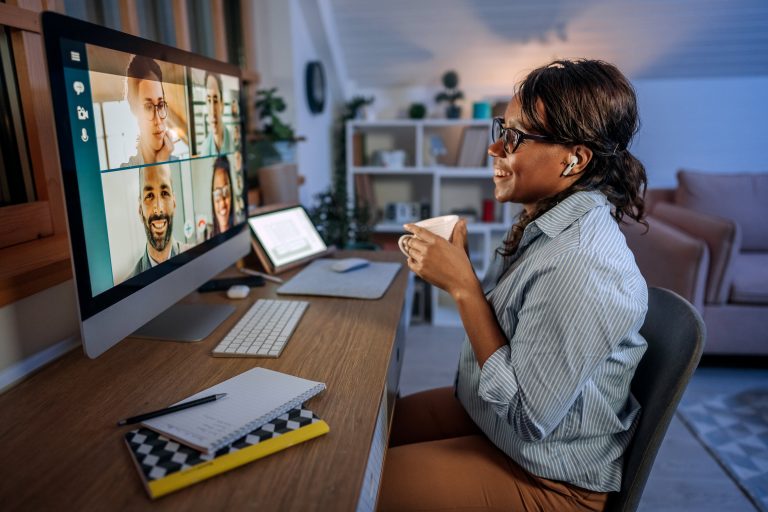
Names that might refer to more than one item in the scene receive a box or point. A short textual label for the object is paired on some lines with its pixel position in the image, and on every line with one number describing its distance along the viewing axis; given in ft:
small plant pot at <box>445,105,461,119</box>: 10.75
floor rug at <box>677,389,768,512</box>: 5.62
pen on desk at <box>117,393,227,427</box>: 2.39
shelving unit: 10.52
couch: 7.55
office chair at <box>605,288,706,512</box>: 2.68
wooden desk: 1.96
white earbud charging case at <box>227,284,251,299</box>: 4.20
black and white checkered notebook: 2.01
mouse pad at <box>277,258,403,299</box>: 4.28
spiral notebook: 2.22
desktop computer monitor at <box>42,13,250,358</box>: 2.39
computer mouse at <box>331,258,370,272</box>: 4.88
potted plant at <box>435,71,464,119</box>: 10.78
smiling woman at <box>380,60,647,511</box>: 2.59
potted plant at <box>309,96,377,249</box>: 8.14
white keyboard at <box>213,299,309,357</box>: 3.15
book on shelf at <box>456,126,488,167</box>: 10.44
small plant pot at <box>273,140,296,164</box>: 7.32
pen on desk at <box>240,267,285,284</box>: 4.70
